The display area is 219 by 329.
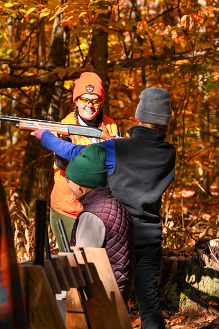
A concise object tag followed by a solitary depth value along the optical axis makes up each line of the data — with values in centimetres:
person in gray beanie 582
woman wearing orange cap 725
